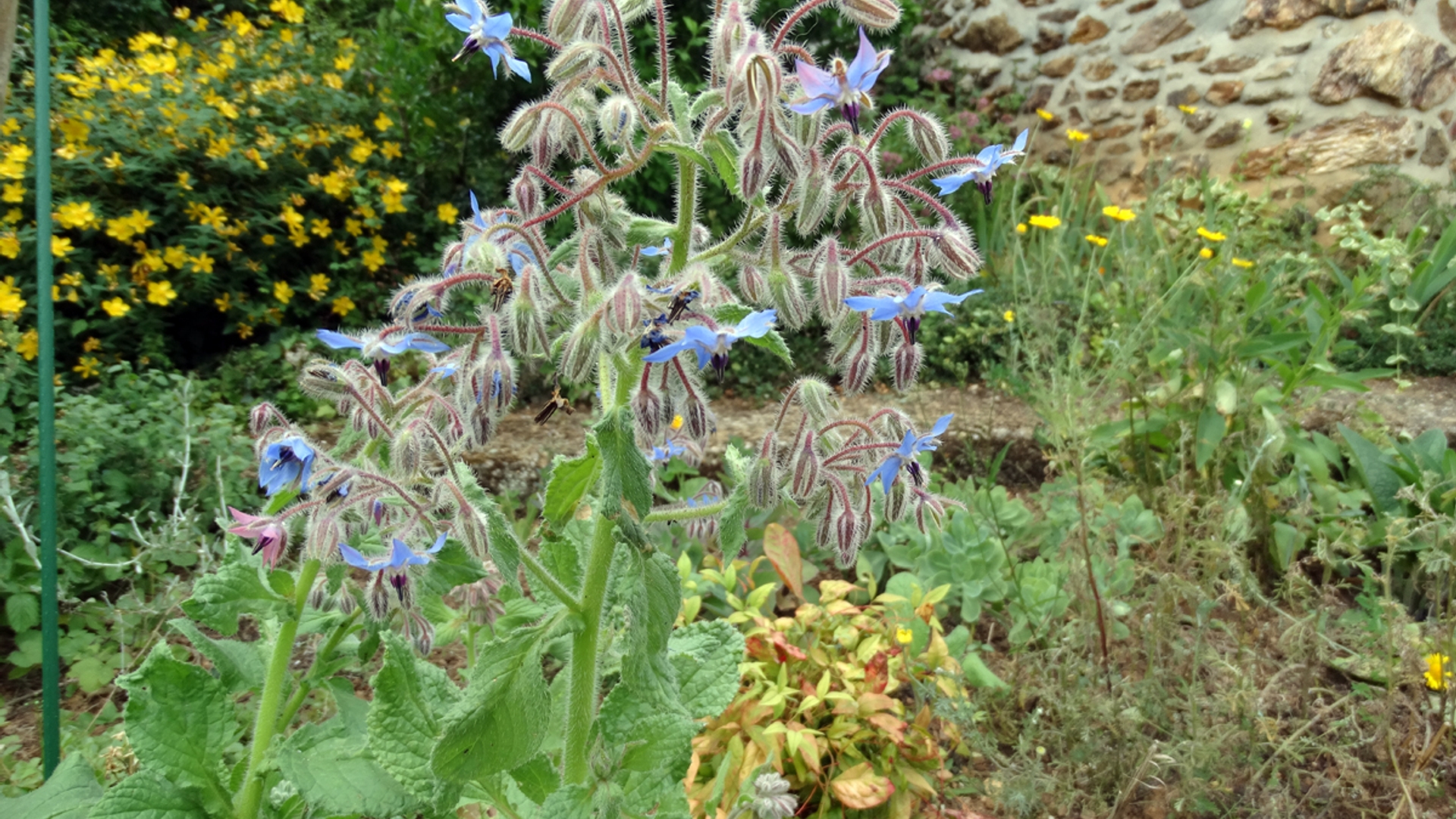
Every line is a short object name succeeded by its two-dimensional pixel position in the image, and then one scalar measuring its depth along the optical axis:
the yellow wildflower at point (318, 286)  0.83
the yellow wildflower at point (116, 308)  0.71
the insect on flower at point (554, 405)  0.24
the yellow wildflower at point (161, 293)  0.74
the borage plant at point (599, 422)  0.20
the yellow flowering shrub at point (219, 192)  0.75
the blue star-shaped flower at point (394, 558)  0.24
